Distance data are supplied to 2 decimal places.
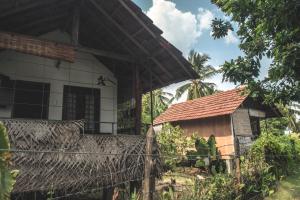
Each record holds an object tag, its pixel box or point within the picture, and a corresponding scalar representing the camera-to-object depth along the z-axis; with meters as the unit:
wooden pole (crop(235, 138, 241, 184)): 9.85
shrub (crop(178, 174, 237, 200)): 8.55
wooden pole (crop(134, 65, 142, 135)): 9.23
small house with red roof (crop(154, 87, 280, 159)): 17.86
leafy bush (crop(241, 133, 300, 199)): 10.60
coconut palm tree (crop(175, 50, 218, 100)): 35.12
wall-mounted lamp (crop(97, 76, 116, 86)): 11.08
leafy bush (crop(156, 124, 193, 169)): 17.40
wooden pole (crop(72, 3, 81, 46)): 8.21
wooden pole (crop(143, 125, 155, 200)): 5.45
